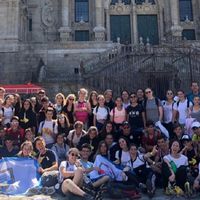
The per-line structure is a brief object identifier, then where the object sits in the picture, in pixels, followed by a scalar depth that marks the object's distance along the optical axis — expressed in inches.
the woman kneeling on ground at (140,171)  314.0
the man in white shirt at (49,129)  378.3
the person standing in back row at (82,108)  402.7
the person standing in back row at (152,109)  400.2
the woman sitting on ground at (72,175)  286.7
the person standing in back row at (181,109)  409.8
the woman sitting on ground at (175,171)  312.9
